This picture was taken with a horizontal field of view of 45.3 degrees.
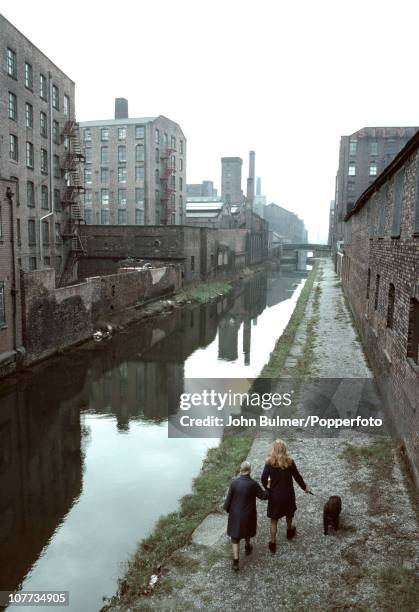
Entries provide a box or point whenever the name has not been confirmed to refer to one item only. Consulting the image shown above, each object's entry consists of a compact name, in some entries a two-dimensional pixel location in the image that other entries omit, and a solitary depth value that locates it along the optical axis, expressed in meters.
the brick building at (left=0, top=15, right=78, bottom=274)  25.09
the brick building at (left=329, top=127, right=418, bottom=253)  59.68
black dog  6.40
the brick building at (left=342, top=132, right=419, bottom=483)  8.27
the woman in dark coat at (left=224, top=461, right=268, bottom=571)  5.76
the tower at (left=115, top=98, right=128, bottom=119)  47.56
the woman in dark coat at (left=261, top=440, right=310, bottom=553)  6.03
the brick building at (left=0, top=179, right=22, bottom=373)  14.78
